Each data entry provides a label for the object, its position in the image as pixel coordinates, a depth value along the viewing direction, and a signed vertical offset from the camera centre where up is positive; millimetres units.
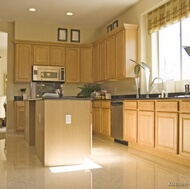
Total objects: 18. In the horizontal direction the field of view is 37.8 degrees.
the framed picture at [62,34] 7953 +1826
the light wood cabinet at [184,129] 3536 -402
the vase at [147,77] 5449 +409
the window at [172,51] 4863 +903
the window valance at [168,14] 4688 +1537
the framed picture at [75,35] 8086 +1824
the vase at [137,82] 5665 +312
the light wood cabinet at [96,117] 6652 -468
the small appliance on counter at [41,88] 7559 +269
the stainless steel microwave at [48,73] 7504 +664
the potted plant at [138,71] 5426 +541
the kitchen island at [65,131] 3654 -449
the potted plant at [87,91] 7388 +177
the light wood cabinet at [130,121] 4902 -434
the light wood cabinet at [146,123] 4371 -414
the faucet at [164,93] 4879 +83
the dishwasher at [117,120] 5492 -455
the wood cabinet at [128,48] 5855 +1048
